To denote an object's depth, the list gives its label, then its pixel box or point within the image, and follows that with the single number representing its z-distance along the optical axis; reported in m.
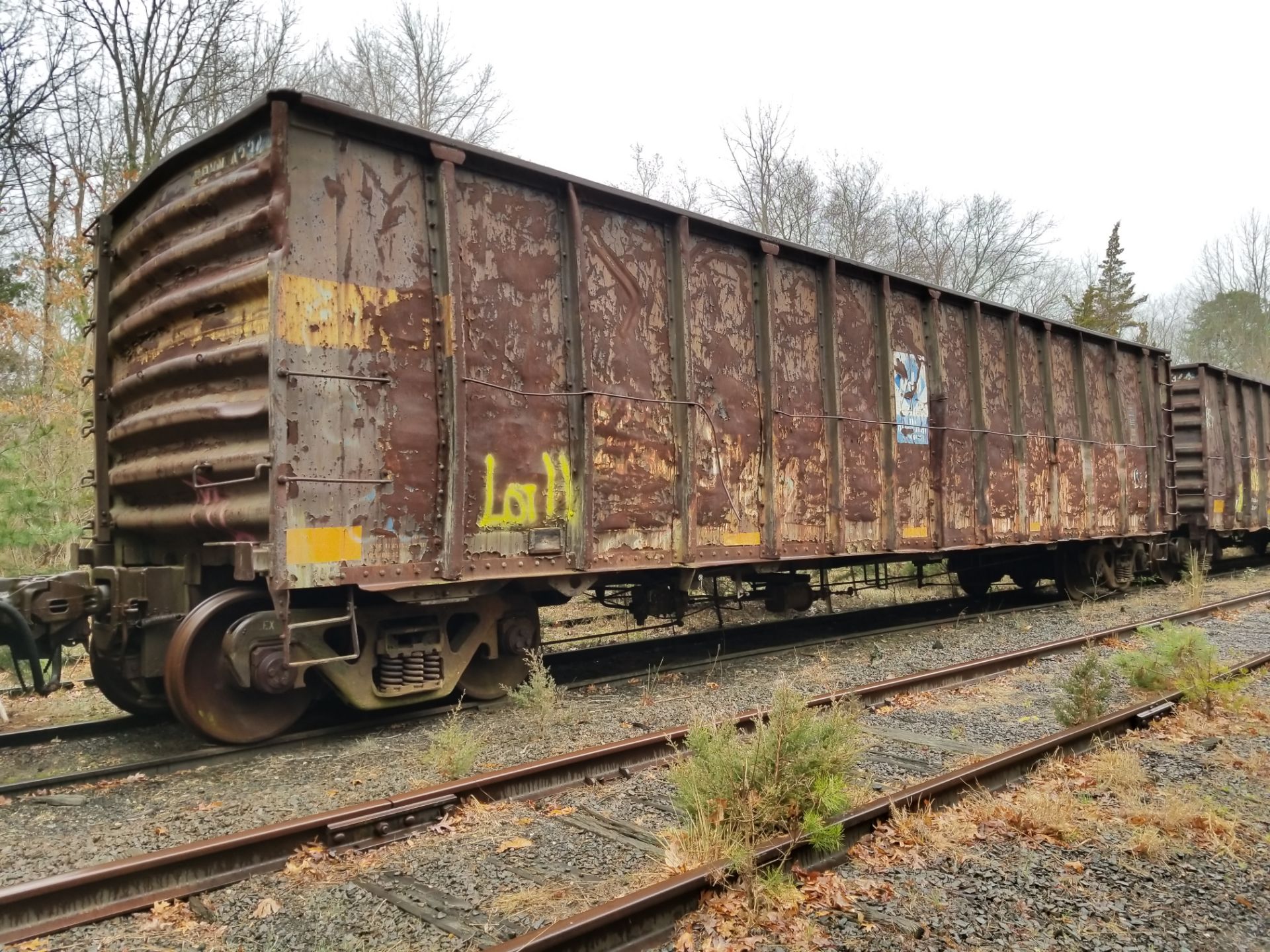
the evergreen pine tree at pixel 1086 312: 30.10
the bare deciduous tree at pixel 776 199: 27.20
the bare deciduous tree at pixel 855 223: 29.88
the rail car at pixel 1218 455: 15.71
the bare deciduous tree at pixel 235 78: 17.39
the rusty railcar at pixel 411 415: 5.17
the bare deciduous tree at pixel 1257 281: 44.34
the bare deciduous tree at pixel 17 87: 14.01
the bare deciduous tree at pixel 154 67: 16.06
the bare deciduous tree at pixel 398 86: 22.72
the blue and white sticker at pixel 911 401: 9.52
